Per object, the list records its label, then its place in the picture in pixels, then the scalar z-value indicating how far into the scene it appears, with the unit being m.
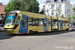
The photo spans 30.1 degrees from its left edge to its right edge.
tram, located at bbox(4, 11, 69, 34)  16.14
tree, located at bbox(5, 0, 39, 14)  45.53
